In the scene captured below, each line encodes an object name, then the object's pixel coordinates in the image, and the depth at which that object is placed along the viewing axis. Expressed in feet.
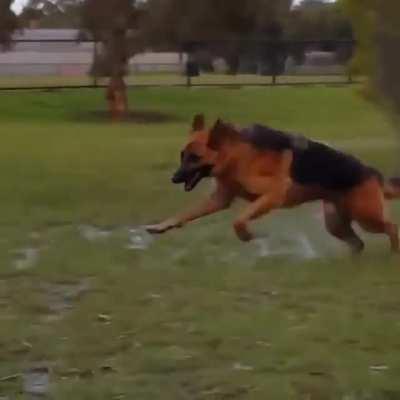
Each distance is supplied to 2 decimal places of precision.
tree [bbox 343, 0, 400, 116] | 49.93
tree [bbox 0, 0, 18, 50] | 112.88
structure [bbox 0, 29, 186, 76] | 141.67
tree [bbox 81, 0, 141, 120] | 114.01
